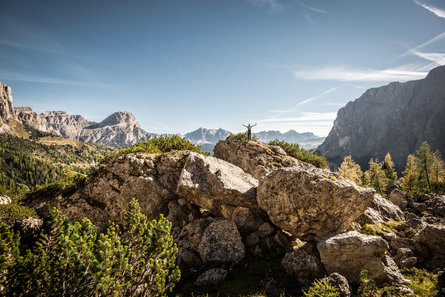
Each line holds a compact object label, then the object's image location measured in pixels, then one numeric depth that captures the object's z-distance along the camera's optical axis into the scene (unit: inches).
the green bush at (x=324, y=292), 330.5
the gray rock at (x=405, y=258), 583.2
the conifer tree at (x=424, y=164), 2191.4
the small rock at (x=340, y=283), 412.7
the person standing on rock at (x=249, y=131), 1464.6
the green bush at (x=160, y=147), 979.9
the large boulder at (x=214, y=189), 711.7
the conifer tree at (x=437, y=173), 2466.5
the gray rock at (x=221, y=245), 575.2
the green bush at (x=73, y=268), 271.4
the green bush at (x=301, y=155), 1629.2
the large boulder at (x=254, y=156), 1236.5
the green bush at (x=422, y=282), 458.0
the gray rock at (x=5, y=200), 943.0
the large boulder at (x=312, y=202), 595.8
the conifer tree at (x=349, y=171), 2368.4
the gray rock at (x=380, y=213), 796.6
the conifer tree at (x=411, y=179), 2233.0
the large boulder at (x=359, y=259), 495.2
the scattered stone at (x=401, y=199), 1155.9
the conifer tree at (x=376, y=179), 2040.7
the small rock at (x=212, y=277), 496.1
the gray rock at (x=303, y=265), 512.1
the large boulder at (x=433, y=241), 596.1
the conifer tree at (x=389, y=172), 2690.7
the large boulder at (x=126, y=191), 787.4
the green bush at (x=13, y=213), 596.6
